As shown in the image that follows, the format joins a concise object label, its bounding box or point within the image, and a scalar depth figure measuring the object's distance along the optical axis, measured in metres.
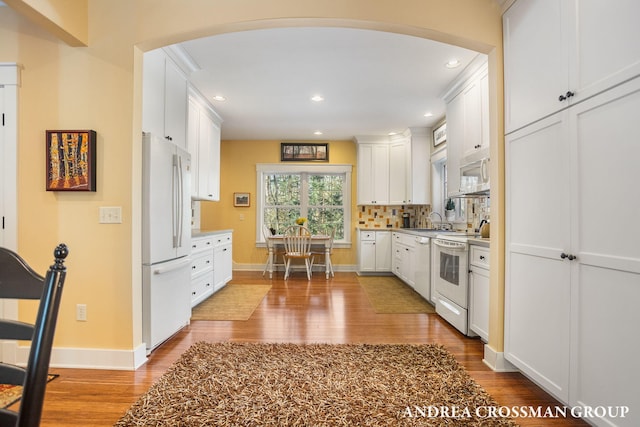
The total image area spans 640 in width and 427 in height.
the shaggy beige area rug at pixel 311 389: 1.64
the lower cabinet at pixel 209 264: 3.62
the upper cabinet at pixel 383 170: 5.95
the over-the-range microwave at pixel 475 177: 2.91
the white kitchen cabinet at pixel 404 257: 4.56
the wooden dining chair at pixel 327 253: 5.67
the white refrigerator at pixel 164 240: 2.40
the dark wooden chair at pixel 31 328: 0.61
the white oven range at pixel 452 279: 2.88
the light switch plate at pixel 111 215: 2.23
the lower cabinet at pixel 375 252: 5.79
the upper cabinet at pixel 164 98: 2.59
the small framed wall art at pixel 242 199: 6.31
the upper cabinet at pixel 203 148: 4.03
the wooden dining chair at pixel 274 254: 5.95
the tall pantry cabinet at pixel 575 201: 1.34
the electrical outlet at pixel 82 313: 2.24
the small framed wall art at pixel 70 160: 2.20
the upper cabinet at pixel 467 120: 3.06
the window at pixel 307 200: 6.43
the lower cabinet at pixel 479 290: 2.54
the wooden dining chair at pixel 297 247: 5.32
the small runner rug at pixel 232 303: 3.41
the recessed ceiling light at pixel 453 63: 3.17
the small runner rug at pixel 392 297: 3.68
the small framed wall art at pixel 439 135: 4.92
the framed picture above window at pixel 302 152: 6.30
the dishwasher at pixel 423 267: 3.88
